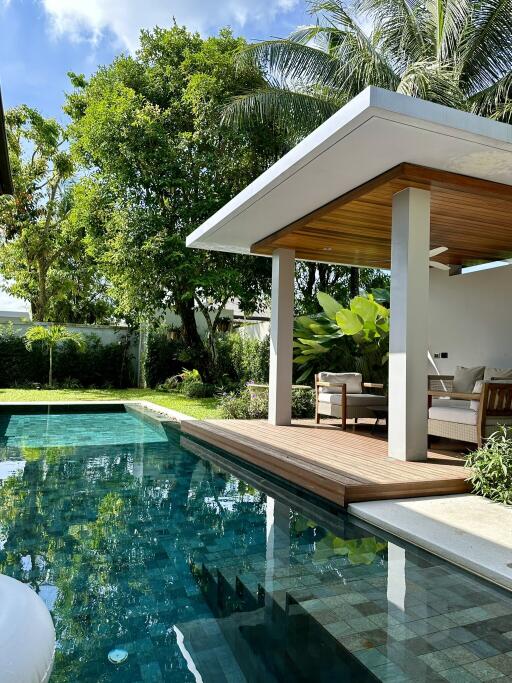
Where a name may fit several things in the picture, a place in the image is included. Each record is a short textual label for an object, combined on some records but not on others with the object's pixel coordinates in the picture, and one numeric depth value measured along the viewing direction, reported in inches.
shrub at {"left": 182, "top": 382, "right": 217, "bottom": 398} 617.3
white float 63.4
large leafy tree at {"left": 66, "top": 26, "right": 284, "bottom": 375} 584.1
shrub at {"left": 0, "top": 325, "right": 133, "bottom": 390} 708.0
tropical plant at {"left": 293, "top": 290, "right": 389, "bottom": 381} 393.4
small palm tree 666.8
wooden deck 199.8
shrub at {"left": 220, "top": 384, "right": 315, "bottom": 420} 426.9
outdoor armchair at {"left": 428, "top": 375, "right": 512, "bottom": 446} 235.8
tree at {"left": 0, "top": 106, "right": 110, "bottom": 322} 817.5
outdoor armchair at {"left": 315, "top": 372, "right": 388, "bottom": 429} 345.4
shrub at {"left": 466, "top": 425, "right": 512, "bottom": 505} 193.3
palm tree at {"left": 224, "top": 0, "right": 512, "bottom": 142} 468.1
